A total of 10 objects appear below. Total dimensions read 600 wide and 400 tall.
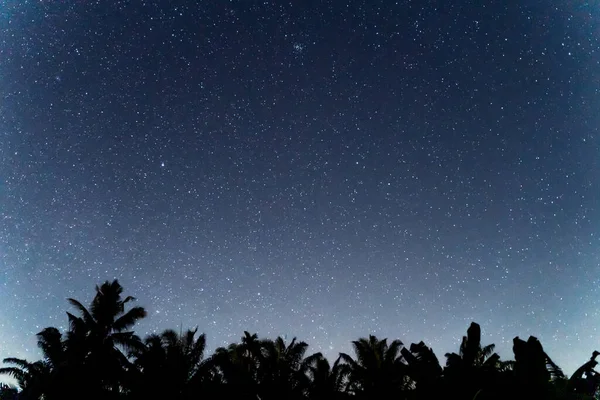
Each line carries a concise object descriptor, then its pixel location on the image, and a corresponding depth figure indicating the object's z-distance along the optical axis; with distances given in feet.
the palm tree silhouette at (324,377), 85.15
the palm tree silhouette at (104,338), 72.18
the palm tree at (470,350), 41.16
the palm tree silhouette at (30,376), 70.38
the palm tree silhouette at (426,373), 39.43
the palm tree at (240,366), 73.77
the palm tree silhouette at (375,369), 83.92
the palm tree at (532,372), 33.24
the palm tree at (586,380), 40.68
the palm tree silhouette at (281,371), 81.82
